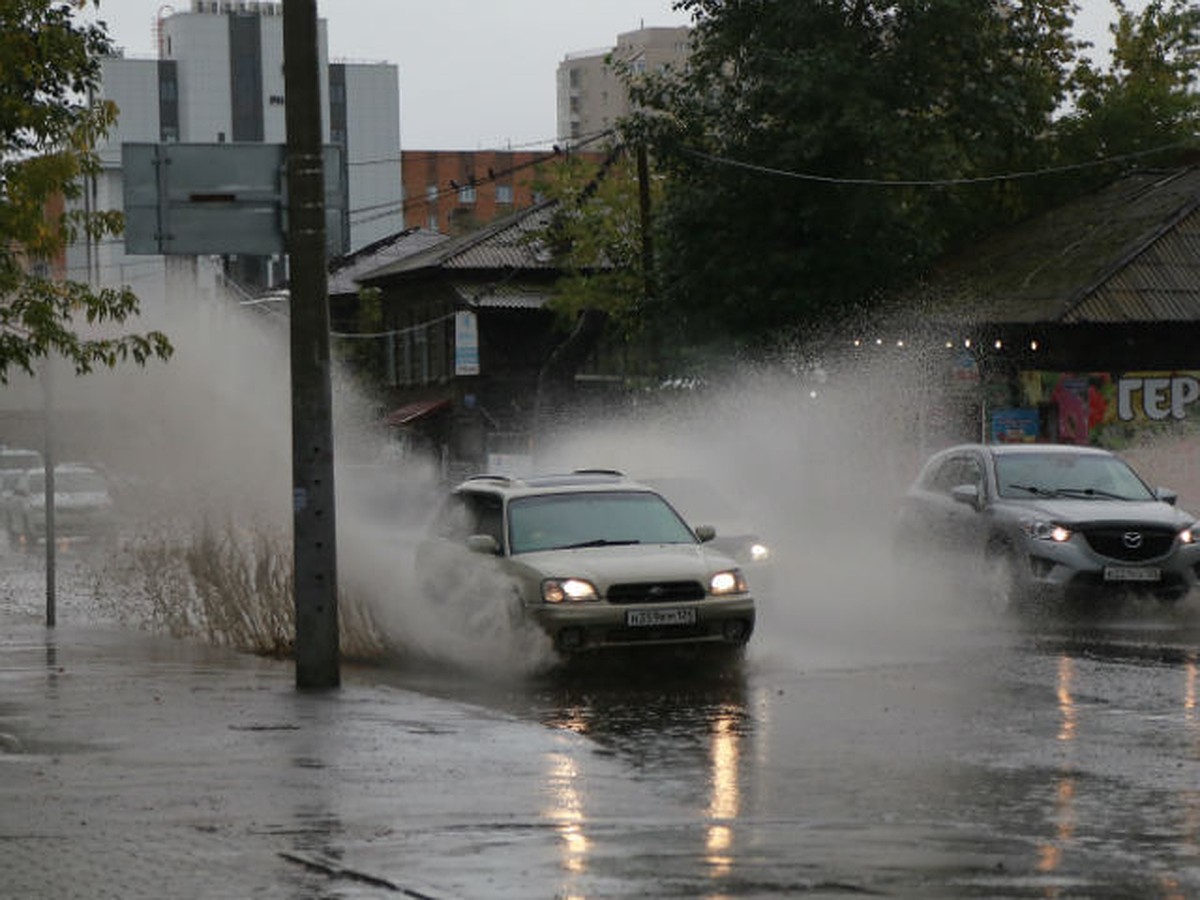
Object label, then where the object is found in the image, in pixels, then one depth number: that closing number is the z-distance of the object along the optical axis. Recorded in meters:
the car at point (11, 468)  52.44
